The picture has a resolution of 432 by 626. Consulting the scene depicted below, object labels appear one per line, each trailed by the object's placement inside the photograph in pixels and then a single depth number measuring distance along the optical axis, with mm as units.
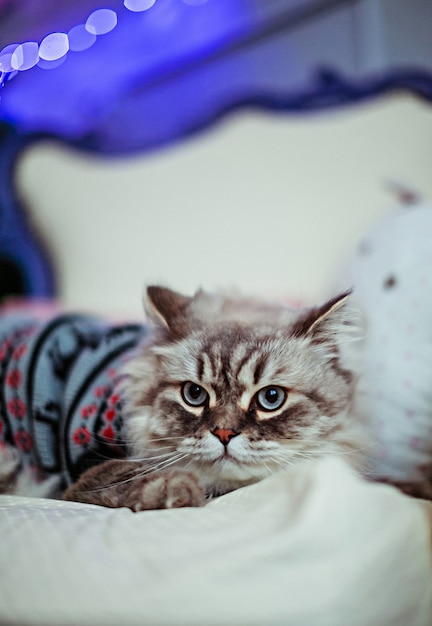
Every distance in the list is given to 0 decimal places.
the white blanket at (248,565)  309
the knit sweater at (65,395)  444
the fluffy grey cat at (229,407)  387
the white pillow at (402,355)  485
